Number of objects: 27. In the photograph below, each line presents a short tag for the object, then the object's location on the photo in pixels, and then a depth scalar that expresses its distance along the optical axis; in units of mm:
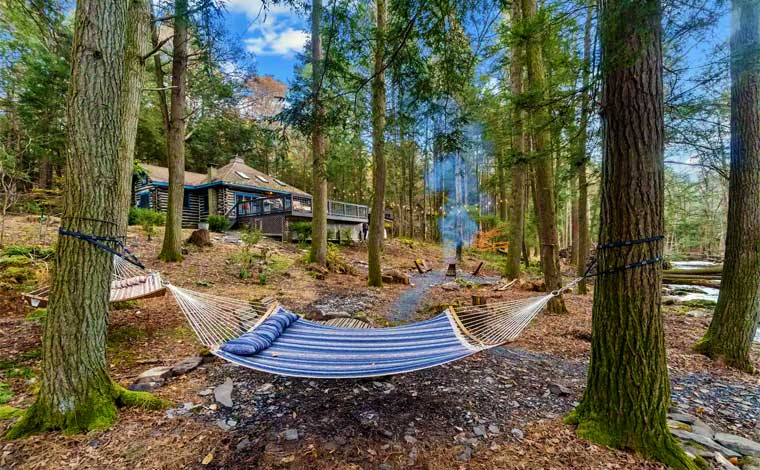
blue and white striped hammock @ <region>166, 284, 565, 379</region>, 1895
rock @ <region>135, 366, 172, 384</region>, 2135
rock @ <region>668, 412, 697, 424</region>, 1859
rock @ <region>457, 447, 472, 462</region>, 1501
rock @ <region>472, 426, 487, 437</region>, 1701
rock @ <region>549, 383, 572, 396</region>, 2164
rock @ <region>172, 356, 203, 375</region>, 2312
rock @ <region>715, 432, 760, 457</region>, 1626
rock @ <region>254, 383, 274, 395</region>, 2134
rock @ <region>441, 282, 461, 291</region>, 6496
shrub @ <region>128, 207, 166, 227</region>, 9321
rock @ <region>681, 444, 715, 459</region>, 1539
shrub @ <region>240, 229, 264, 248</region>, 6336
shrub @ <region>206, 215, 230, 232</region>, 11180
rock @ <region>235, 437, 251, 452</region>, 1561
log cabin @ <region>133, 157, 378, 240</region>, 11523
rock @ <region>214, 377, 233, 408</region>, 1974
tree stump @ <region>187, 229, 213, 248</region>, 7301
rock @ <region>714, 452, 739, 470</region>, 1477
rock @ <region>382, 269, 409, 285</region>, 6879
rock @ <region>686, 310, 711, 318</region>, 4690
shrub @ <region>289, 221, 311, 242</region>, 10740
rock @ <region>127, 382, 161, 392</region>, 2039
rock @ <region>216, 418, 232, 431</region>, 1722
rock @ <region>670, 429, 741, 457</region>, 1610
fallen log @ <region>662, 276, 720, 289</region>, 8070
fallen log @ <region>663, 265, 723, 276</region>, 8820
